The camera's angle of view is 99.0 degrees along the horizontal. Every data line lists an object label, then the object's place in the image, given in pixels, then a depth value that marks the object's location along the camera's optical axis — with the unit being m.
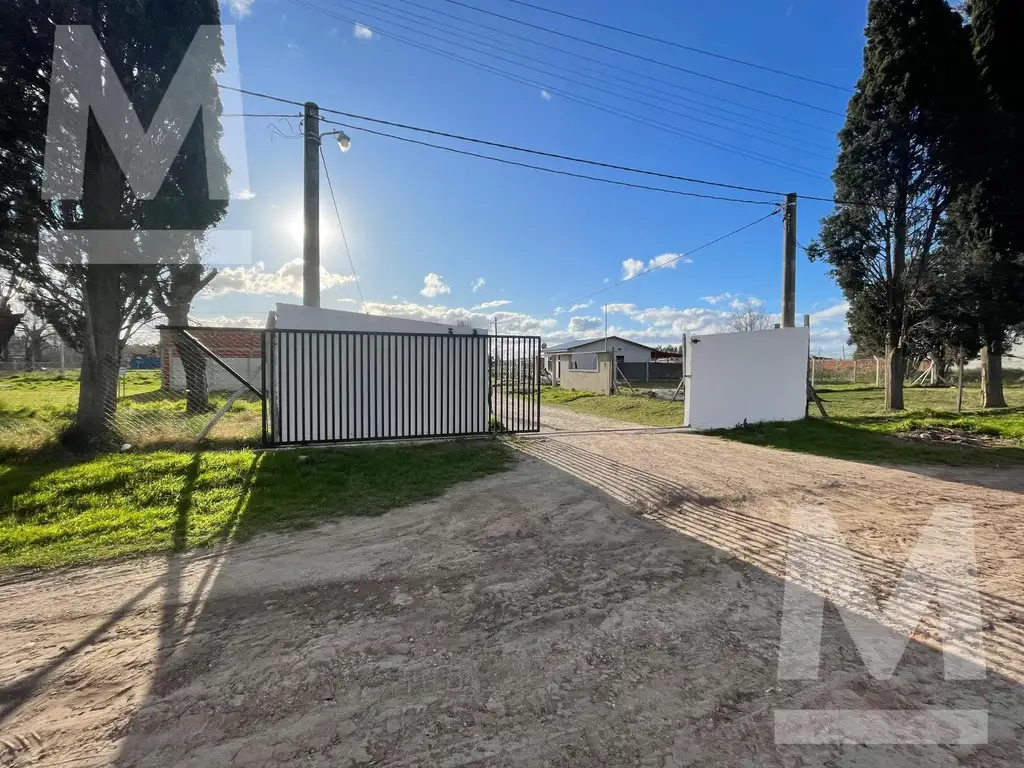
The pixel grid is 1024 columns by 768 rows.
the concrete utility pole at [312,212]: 7.65
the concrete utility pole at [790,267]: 10.52
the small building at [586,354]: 28.76
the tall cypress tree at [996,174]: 10.92
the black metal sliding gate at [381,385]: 6.84
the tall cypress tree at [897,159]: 10.98
